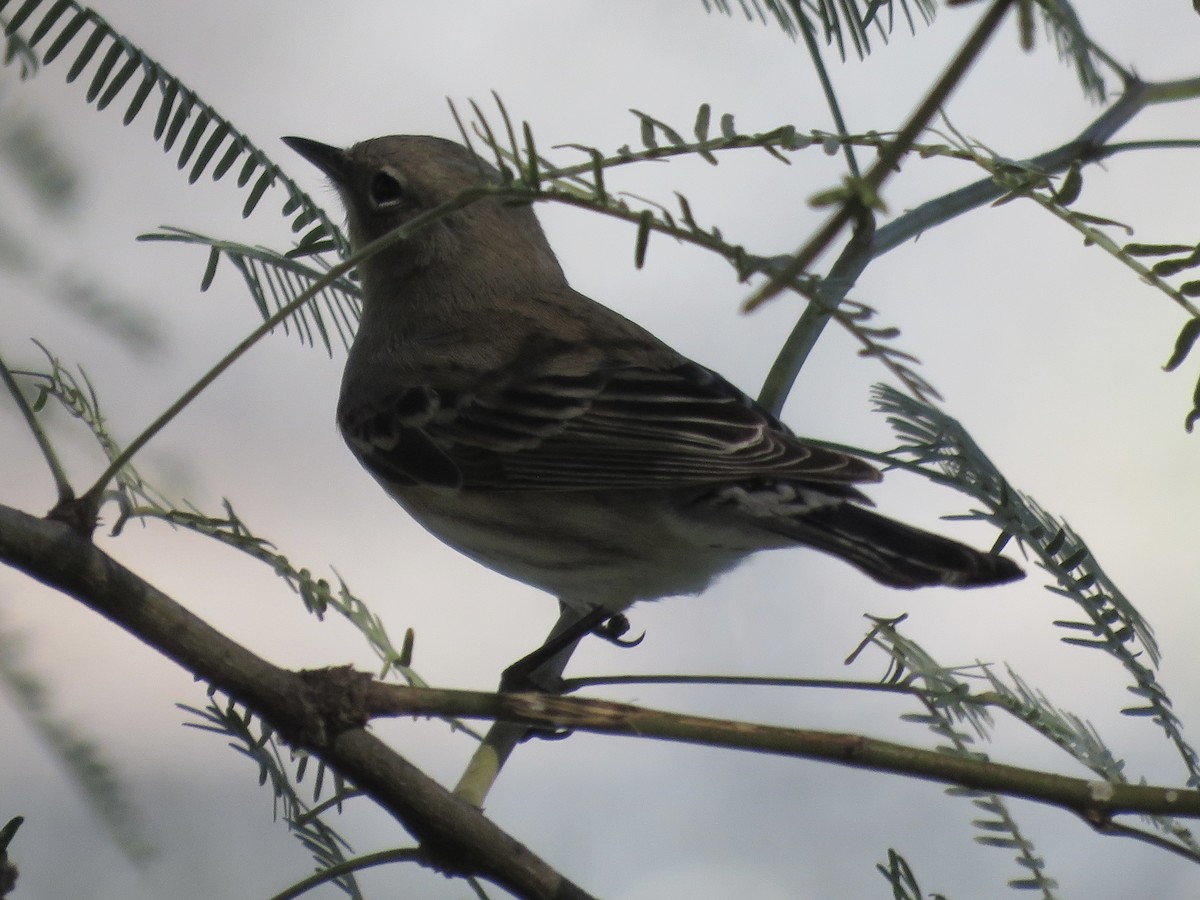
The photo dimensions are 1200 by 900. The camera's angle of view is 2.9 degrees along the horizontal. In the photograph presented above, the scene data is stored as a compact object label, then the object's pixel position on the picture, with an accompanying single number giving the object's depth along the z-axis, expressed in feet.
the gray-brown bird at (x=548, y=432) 8.70
